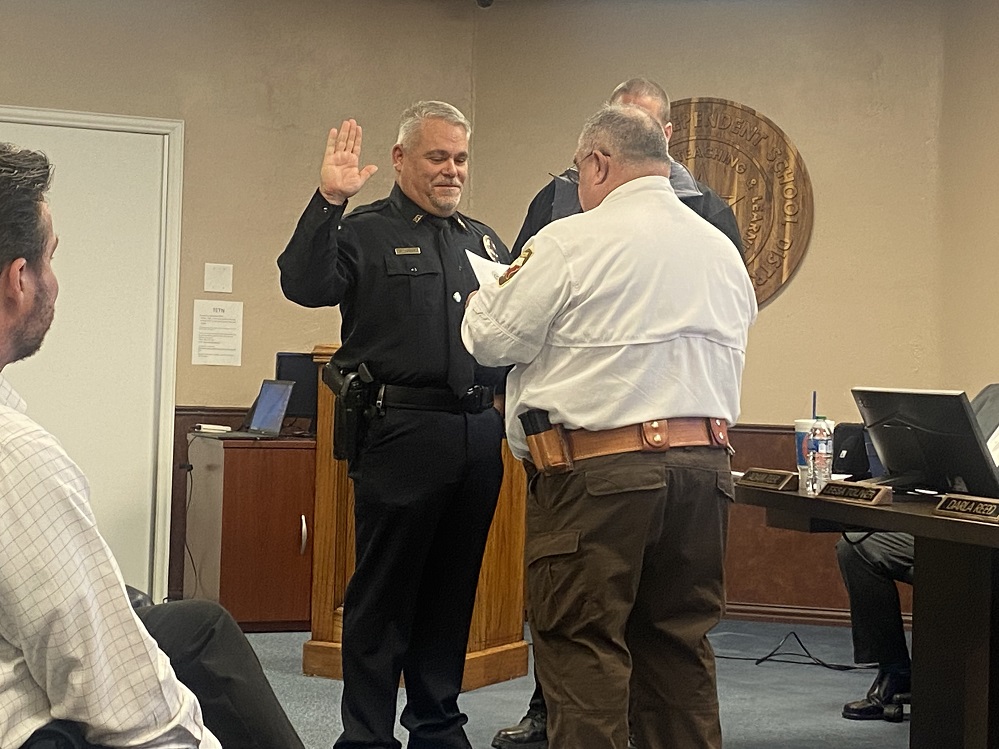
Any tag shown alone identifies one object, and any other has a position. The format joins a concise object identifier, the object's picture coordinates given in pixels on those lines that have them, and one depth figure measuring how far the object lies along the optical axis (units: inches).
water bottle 113.4
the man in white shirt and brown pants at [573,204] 125.2
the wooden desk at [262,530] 186.1
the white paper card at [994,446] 118.8
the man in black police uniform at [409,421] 111.2
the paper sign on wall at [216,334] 207.2
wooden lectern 159.5
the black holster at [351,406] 112.4
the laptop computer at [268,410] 192.5
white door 202.1
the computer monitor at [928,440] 102.1
